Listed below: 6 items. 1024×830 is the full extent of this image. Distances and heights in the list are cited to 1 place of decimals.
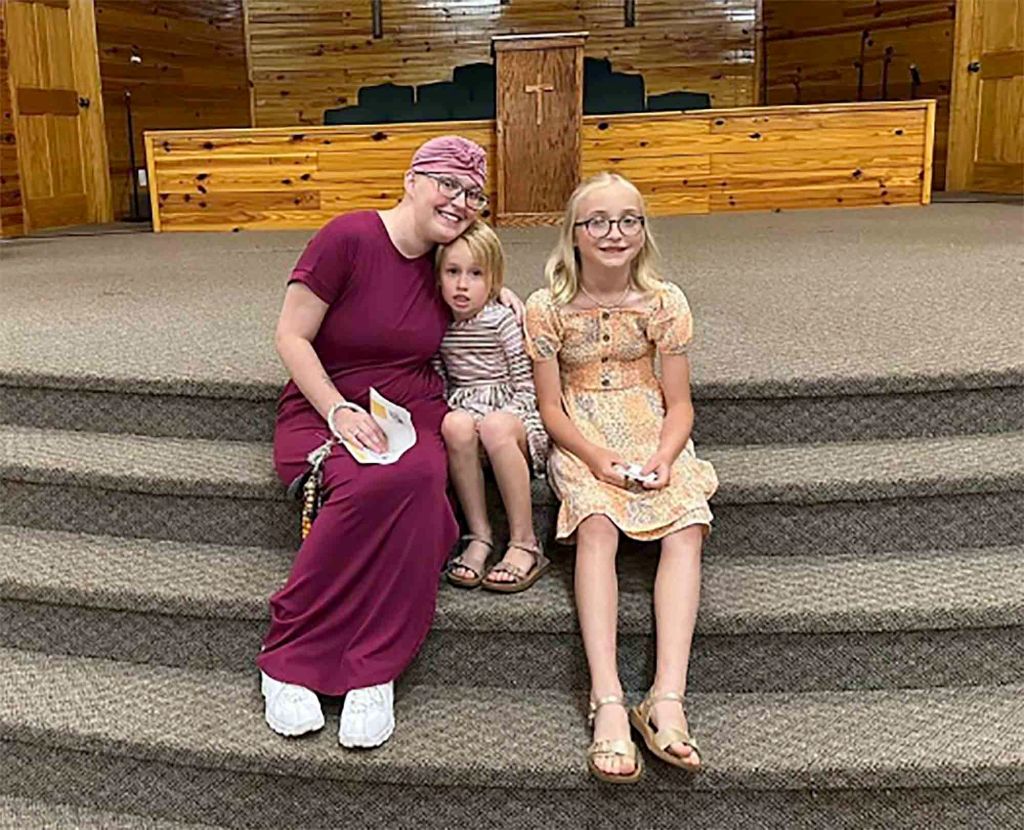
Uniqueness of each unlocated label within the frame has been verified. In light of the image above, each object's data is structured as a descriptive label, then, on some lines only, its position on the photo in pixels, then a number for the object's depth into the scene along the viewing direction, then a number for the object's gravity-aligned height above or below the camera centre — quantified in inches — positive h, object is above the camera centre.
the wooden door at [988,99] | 262.4 +17.9
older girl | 65.4 -17.1
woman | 64.9 -17.7
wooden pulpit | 210.7 +10.8
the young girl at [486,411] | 71.4 -16.2
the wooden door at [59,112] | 249.9 +18.3
